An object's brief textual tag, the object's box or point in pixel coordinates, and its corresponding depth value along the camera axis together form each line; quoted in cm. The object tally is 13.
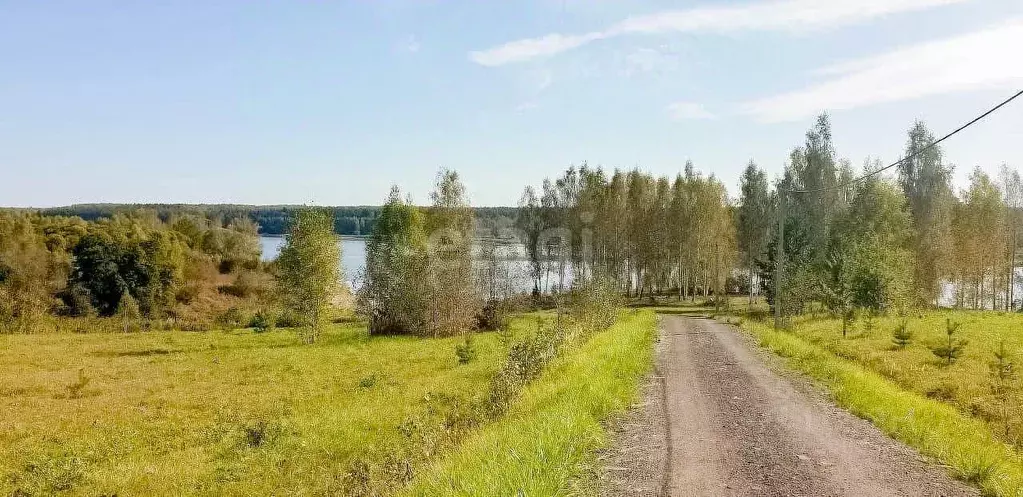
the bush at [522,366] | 1360
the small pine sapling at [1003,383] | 1439
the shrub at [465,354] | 2982
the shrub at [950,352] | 1997
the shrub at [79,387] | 2356
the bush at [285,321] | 5393
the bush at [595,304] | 3088
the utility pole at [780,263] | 3142
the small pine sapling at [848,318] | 2792
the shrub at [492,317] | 4966
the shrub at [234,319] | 5847
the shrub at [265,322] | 5238
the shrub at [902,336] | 2312
